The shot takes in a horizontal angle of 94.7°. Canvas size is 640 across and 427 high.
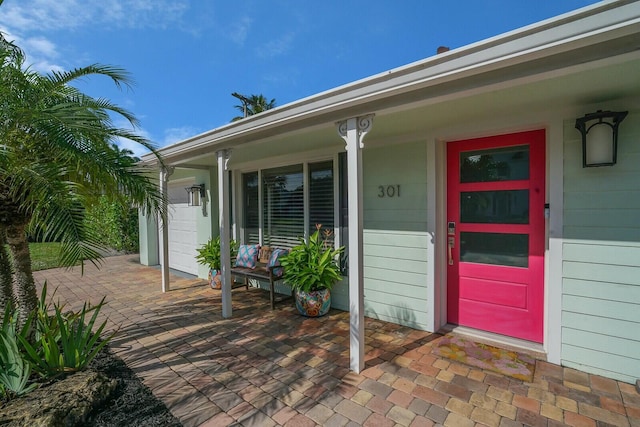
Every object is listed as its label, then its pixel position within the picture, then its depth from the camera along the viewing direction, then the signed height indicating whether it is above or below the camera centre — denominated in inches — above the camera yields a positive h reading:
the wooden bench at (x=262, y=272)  166.1 -37.5
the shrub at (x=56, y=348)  87.7 -42.4
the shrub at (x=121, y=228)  396.8 -22.7
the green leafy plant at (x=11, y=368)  78.6 -42.7
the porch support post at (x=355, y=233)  99.3 -8.5
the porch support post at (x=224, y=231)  154.4 -11.0
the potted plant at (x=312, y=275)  151.6 -34.1
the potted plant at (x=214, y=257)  206.2 -32.8
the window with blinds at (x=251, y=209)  218.4 +0.6
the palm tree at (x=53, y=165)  73.6 +13.7
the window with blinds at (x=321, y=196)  172.1 +7.5
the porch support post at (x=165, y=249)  197.8 -26.0
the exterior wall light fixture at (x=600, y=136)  90.8 +21.9
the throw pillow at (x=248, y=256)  190.4 -30.4
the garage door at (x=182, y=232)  267.1 -20.1
